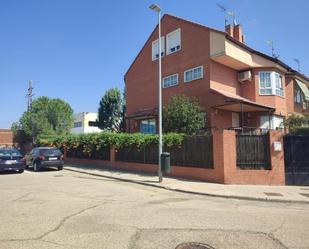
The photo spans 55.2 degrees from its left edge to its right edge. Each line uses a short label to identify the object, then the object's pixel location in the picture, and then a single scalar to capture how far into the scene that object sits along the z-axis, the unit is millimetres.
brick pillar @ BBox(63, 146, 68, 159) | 27377
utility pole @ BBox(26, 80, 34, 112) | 43938
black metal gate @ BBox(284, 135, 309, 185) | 13906
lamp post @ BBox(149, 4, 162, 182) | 13812
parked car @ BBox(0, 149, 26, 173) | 17781
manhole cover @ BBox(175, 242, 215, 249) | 5293
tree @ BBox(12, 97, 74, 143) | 37888
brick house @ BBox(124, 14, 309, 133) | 21703
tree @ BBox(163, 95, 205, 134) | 19031
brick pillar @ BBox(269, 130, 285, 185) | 13789
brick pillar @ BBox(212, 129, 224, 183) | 13695
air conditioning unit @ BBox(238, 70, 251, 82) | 23562
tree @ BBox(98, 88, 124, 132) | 46188
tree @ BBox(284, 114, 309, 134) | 20781
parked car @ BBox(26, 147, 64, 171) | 19422
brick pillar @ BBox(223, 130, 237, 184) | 13602
